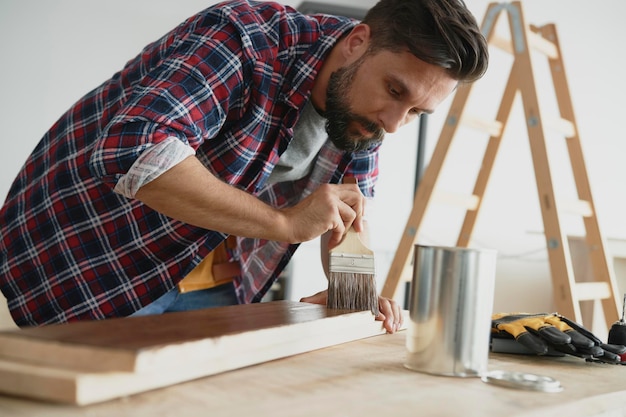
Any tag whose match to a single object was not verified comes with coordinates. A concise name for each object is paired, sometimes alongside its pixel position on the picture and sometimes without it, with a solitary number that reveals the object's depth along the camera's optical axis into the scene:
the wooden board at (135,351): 0.65
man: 1.31
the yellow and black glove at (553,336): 1.12
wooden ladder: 2.50
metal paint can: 0.89
